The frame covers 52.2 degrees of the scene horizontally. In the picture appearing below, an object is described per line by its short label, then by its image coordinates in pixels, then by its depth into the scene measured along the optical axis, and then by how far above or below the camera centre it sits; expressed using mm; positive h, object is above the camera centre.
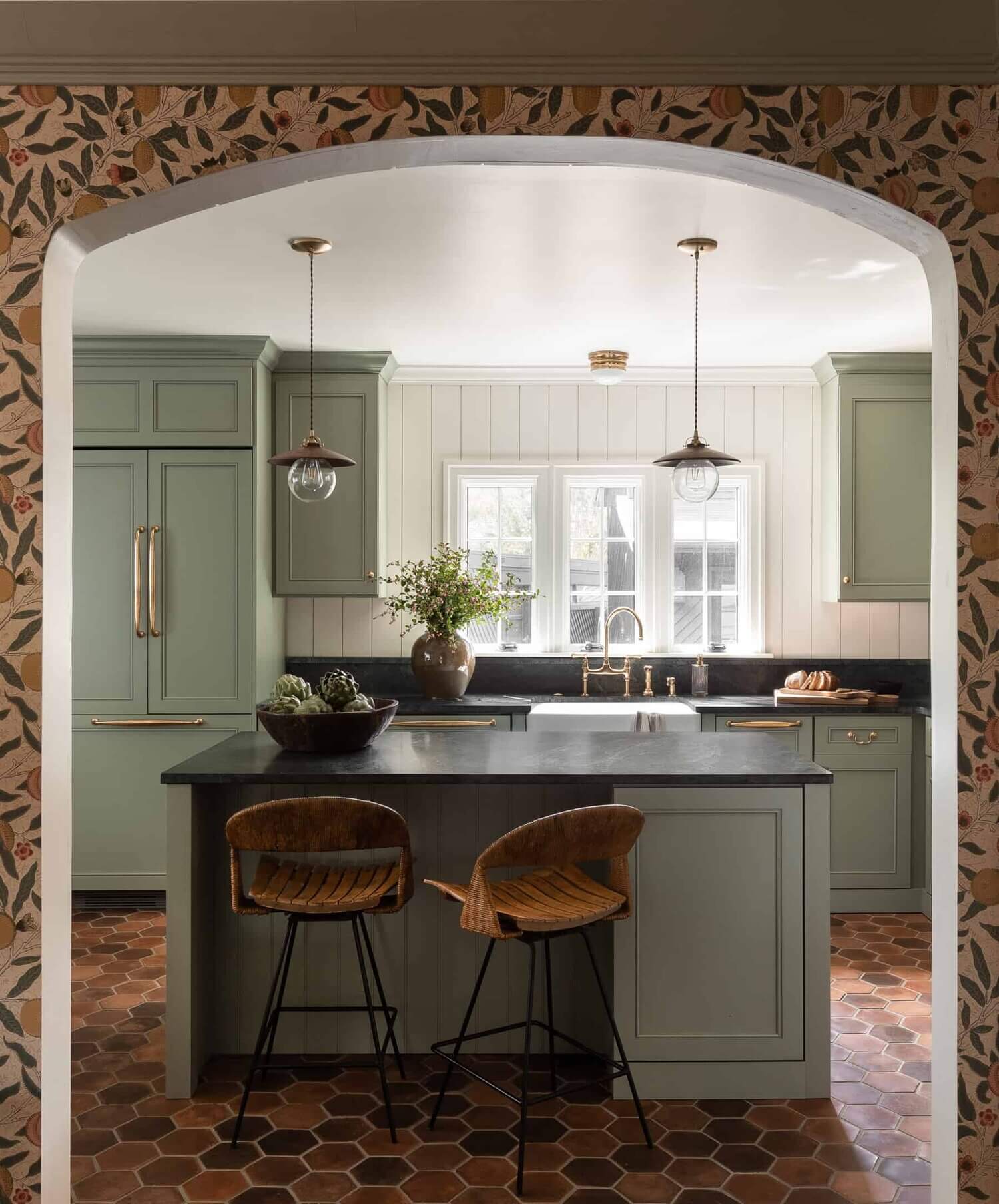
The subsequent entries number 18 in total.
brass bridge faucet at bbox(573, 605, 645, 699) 5344 -418
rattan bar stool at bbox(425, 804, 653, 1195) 2529 -815
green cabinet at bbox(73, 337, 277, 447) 4742 +901
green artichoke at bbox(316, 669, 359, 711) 3311 -333
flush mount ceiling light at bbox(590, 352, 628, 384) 4777 +1067
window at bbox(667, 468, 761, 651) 5535 +76
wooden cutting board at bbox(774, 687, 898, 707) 4852 -514
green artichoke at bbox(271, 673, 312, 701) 3305 -324
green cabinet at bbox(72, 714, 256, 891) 4762 -937
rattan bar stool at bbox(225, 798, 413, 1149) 2666 -744
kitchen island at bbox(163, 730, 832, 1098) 2928 -929
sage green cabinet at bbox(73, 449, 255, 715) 4766 +32
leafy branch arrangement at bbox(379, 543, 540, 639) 5117 -27
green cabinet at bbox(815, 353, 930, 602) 5004 +558
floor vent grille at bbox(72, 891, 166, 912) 4820 -1481
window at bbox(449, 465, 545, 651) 5574 +286
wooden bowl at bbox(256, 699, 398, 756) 3205 -447
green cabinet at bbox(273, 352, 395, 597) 5062 +499
